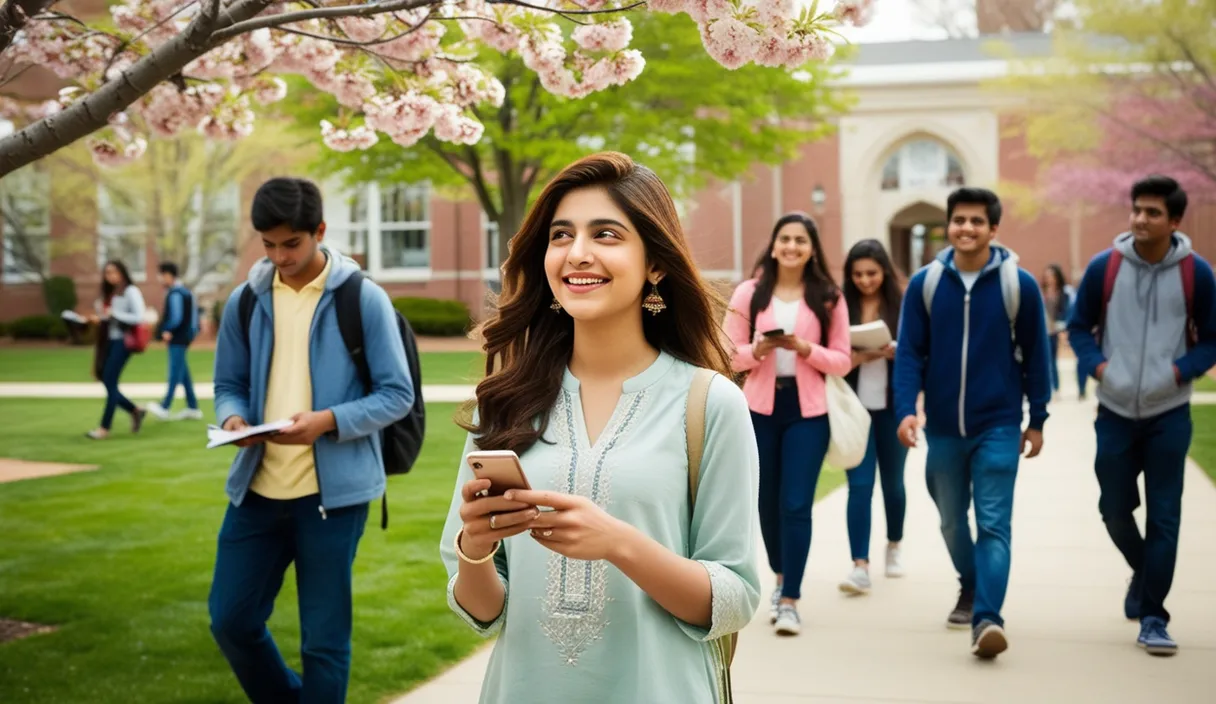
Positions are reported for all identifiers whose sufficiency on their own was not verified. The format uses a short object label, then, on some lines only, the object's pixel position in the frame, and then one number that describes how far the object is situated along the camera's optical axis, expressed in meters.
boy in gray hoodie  5.95
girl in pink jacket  6.41
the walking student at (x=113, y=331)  14.37
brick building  42.16
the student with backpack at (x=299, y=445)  4.21
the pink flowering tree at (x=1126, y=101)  25.80
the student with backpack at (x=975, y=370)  5.80
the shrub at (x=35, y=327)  40.03
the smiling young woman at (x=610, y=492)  2.37
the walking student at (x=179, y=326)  15.27
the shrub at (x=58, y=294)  44.12
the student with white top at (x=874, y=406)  7.27
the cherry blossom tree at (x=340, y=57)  4.59
